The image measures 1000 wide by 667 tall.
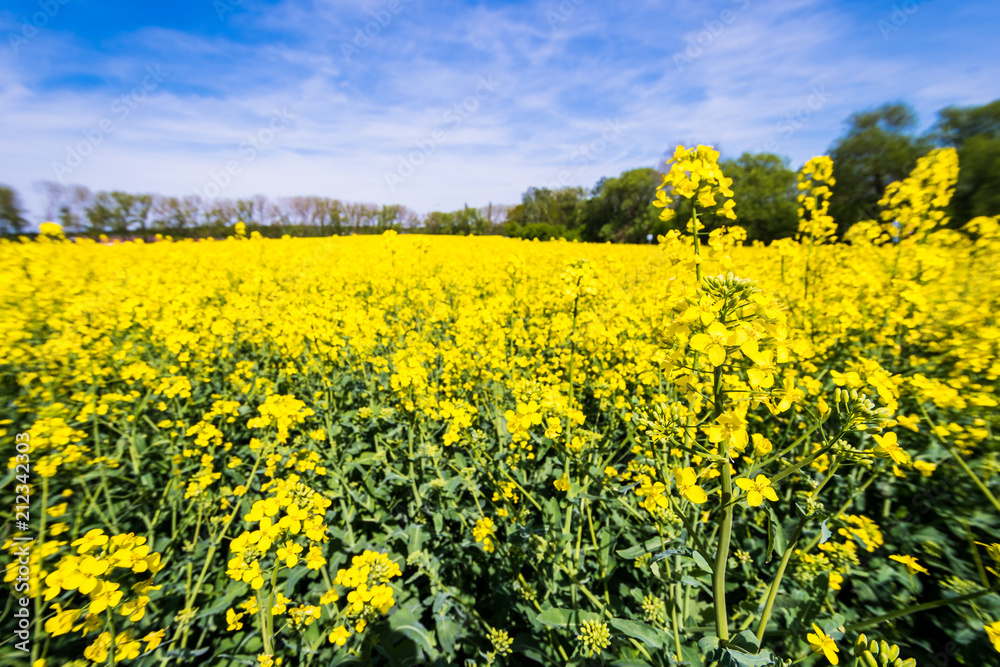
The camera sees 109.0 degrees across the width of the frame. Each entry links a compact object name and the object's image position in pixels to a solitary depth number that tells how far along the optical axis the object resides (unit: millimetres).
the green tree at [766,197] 23172
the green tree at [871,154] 18844
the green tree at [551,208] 44284
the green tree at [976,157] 13031
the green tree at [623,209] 33188
